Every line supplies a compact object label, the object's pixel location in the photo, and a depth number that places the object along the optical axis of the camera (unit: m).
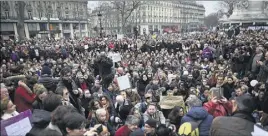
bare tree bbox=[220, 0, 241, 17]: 57.24
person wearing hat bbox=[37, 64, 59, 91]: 4.90
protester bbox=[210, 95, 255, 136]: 2.61
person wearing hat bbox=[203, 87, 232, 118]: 3.87
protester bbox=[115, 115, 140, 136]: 3.14
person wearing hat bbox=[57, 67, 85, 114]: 5.14
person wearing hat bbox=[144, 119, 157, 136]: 3.20
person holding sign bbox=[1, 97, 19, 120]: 2.69
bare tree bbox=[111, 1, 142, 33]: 43.56
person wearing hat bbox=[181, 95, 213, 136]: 3.14
